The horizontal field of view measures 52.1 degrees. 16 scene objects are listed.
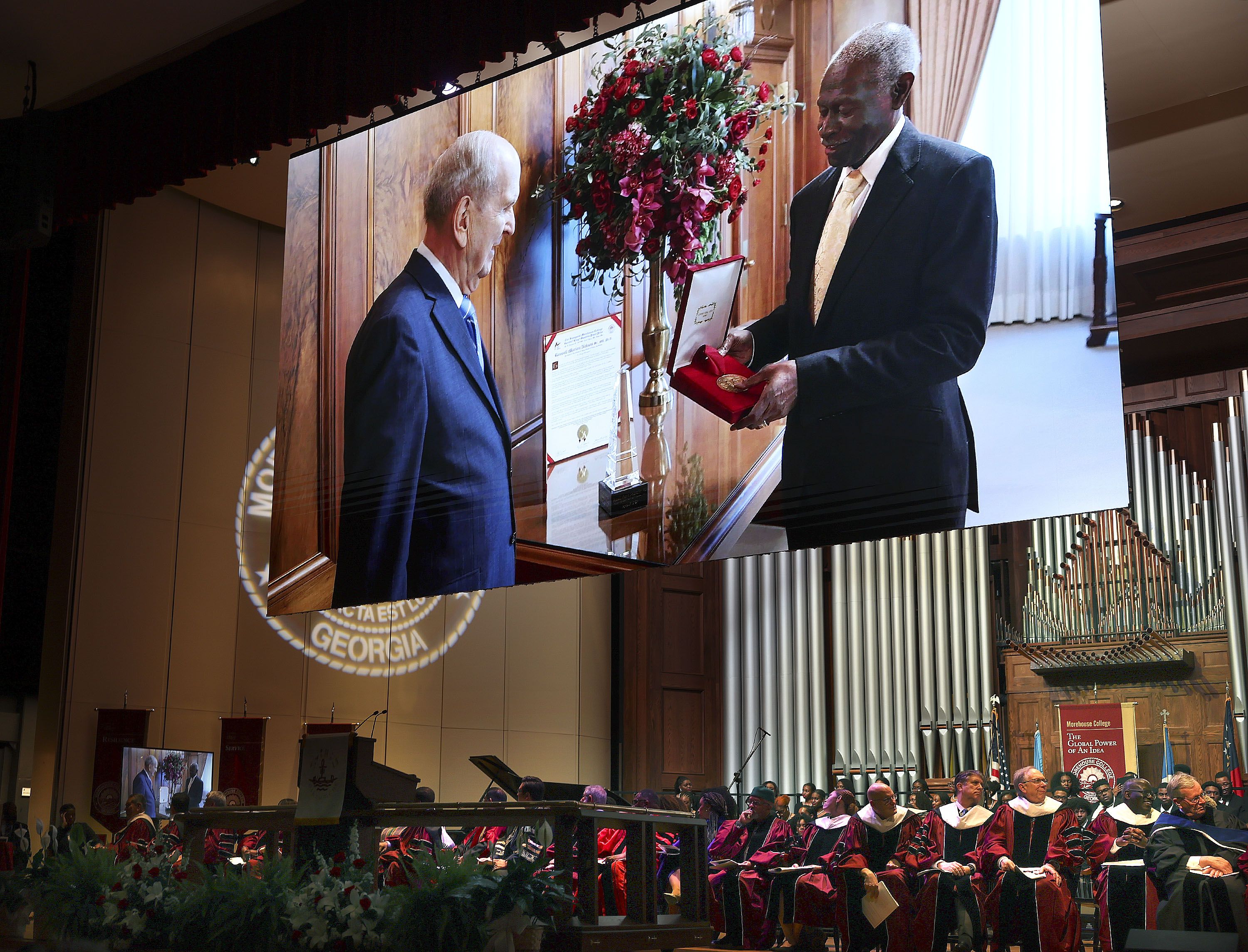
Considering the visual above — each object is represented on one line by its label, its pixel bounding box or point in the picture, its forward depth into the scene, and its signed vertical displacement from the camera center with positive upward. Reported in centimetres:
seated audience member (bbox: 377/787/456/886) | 614 -71
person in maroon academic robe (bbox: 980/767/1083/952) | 593 -72
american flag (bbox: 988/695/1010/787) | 1008 -29
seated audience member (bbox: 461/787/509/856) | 705 -69
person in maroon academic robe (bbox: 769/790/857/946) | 666 -86
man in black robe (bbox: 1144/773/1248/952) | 530 -62
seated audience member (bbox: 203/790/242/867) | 685 -75
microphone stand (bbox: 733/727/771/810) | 1108 -29
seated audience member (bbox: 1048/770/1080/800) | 859 -44
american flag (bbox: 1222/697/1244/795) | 885 -23
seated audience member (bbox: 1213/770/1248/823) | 773 -50
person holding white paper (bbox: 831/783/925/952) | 626 -75
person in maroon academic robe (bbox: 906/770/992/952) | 616 -87
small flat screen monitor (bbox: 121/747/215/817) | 858 -44
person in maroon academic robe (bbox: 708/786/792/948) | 700 -97
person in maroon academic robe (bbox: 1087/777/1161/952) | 585 -76
